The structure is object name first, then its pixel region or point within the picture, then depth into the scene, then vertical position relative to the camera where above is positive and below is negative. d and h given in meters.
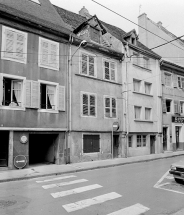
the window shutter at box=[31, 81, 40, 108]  13.73 +1.85
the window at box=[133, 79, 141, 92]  20.97 +3.70
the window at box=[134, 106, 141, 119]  20.75 +1.03
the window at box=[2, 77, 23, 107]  13.04 +1.88
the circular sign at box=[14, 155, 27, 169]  12.70 -2.26
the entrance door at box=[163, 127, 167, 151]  23.59 -1.69
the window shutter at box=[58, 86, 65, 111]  14.97 +1.72
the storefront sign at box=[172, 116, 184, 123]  24.18 +0.39
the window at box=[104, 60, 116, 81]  18.38 +4.48
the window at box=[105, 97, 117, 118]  17.98 +1.31
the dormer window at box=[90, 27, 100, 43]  18.40 +7.59
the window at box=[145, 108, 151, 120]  21.69 +0.91
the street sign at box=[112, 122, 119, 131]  17.48 -0.27
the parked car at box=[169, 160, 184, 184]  8.86 -2.03
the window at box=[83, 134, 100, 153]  16.33 -1.58
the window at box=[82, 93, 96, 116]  16.45 +1.43
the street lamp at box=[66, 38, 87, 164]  15.30 +2.00
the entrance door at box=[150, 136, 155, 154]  21.84 -2.18
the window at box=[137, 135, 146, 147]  20.45 -1.71
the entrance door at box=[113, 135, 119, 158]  18.94 -1.92
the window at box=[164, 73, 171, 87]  24.08 +4.87
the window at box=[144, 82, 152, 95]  22.08 +3.60
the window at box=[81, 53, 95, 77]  16.81 +4.55
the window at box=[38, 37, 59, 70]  14.56 +4.74
